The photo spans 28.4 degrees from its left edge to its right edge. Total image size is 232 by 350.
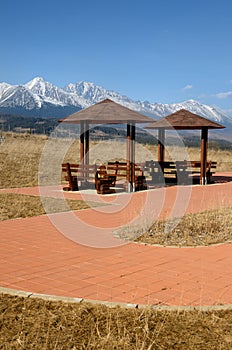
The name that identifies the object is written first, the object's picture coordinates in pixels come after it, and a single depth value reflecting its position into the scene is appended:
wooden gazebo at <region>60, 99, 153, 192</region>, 12.88
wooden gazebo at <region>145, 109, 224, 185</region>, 15.45
